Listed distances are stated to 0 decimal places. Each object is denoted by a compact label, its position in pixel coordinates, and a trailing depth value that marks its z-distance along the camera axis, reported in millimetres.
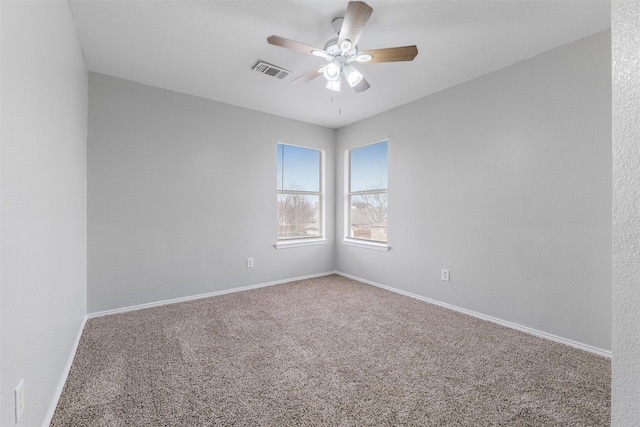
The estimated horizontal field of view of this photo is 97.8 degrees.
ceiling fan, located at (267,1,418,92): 1706
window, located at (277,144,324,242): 4355
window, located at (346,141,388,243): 4109
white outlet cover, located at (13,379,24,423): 1089
